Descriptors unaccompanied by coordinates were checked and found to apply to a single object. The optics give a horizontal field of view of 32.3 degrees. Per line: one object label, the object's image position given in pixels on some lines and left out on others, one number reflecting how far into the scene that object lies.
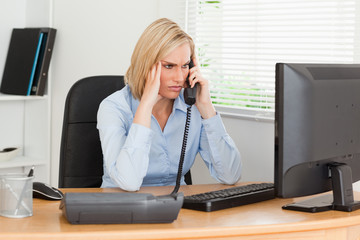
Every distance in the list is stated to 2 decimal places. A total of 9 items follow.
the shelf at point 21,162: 3.48
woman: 2.08
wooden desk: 1.49
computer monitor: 1.69
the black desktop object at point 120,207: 1.53
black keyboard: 1.78
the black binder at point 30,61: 3.54
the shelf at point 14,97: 3.47
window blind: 2.40
